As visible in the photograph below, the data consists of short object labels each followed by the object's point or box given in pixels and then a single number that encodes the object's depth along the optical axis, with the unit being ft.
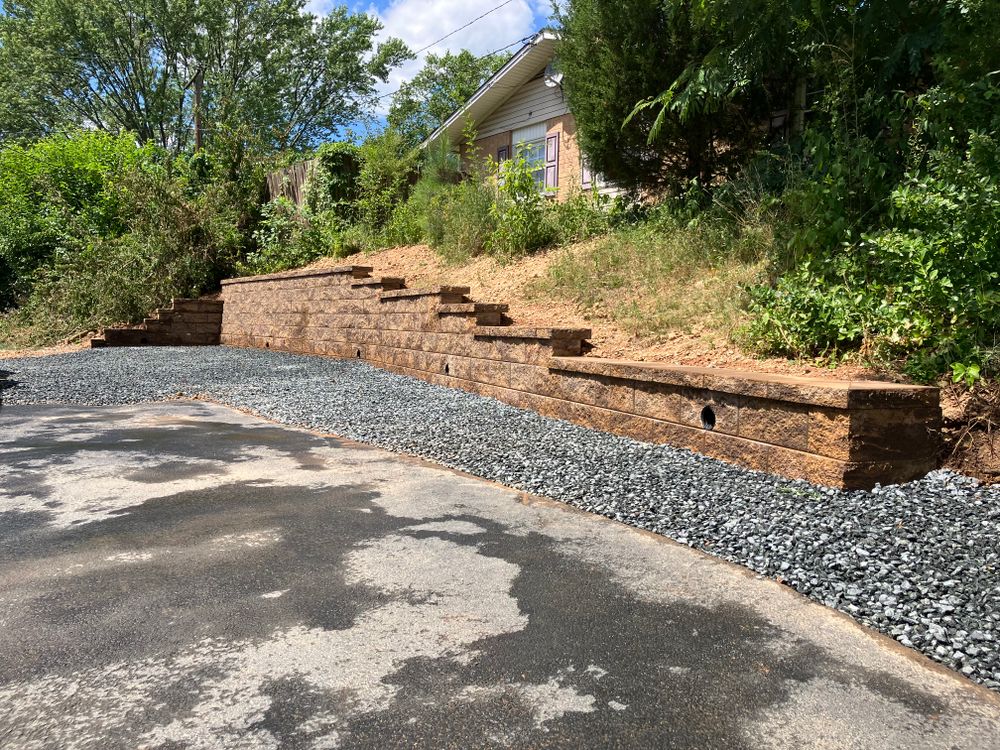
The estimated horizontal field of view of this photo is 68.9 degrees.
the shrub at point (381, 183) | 45.29
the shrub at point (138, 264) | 45.68
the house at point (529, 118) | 54.08
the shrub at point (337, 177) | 47.34
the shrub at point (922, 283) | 13.92
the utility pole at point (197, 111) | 74.86
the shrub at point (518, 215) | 32.63
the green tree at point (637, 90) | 30.42
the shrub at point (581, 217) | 32.24
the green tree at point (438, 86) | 103.24
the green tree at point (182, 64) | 102.73
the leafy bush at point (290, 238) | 45.60
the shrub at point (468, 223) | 35.19
